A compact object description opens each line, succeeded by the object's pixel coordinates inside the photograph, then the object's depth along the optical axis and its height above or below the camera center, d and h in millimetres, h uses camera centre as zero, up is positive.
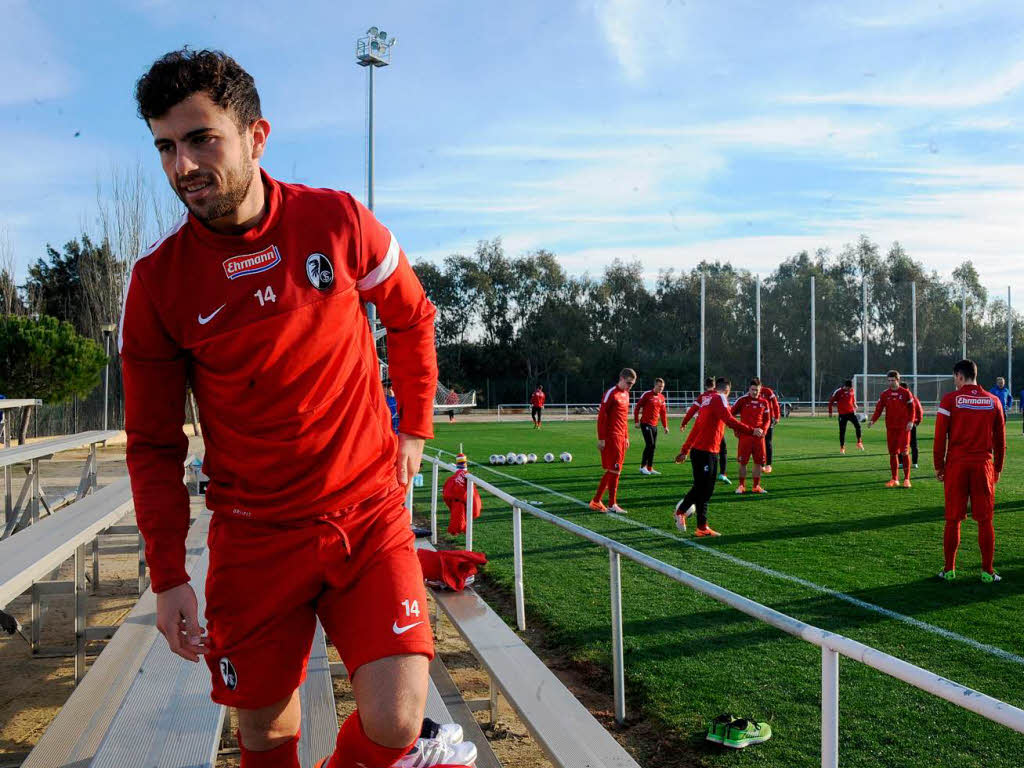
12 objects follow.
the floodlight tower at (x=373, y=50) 30375 +11808
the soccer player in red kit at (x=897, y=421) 14750 -897
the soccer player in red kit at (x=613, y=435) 11781 -860
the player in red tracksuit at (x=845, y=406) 20812 -884
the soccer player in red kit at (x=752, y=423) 13602 -831
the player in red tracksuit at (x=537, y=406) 34878 -1310
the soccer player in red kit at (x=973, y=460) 7664 -840
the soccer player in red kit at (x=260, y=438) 1890 -141
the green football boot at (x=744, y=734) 4094 -1772
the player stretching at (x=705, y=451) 10078 -965
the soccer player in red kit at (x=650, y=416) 16344 -833
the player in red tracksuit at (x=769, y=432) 16356 -1258
